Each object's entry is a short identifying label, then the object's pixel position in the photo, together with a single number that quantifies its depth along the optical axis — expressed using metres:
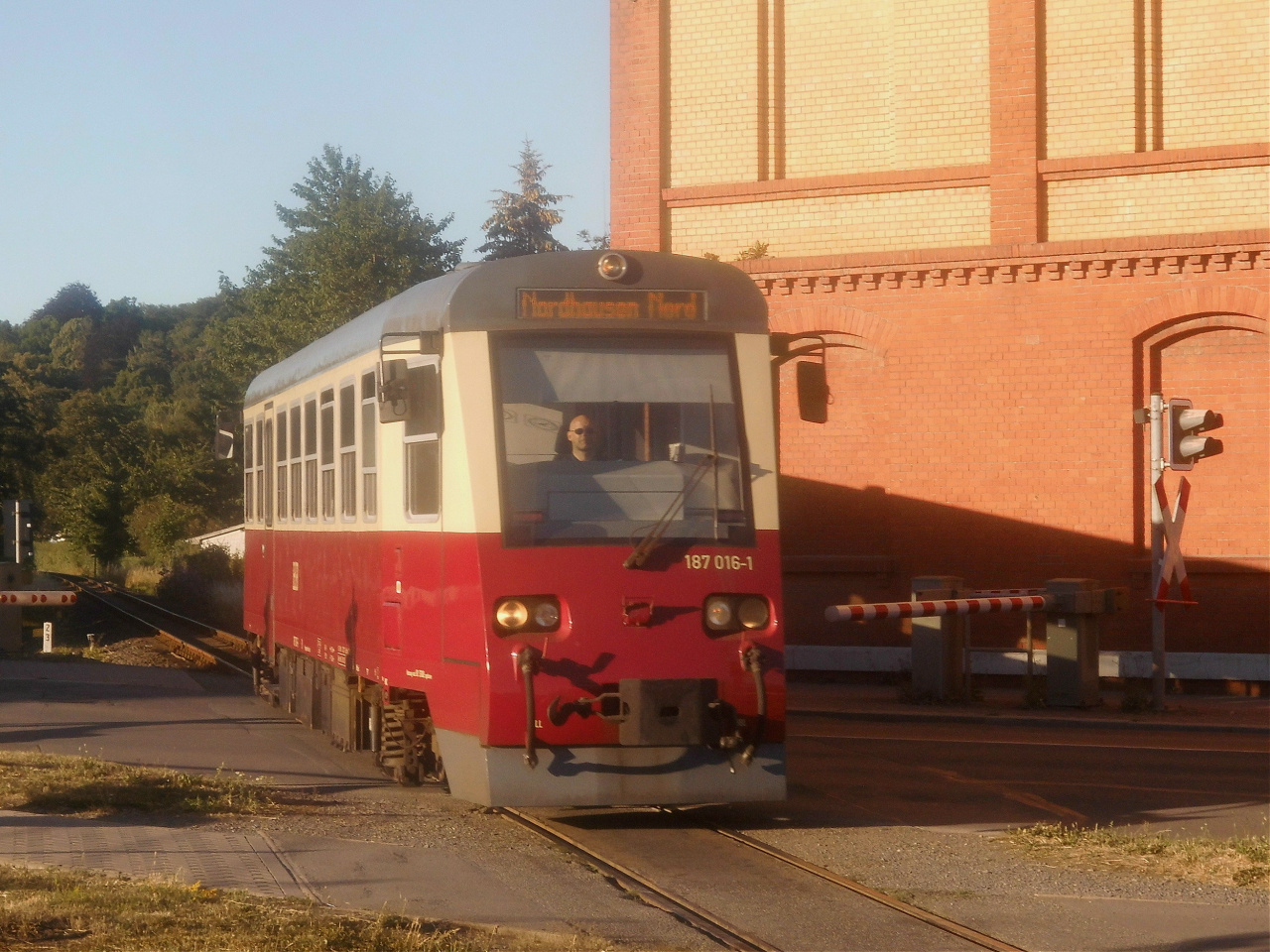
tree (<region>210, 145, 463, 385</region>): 67.44
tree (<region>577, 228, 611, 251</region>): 82.66
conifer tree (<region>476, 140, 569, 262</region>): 82.12
